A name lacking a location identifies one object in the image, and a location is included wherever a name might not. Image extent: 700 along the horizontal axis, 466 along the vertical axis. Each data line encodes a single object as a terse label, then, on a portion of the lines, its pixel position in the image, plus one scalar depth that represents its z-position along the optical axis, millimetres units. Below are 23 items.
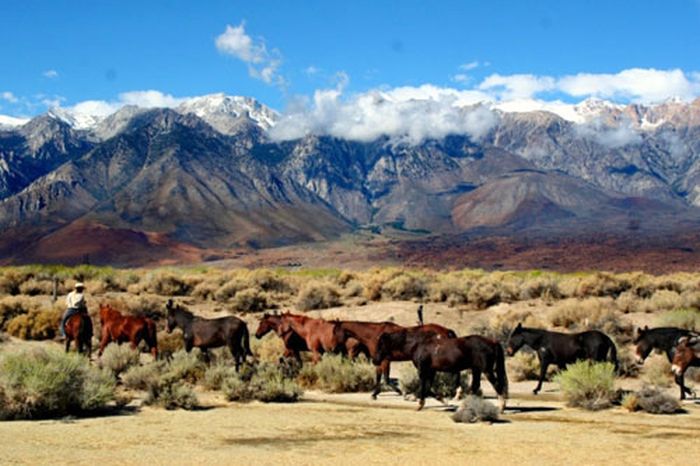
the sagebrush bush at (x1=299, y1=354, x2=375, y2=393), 19438
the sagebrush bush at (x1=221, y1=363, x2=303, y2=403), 17672
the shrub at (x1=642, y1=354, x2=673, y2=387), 20641
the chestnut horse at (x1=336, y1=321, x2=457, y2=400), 18422
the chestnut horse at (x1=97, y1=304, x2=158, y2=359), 22047
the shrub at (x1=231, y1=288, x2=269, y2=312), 37062
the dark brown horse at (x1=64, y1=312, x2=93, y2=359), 21703
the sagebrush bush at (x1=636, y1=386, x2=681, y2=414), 16266
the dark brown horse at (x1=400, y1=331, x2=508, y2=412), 16297
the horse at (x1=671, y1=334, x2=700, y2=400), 17672
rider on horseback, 22578
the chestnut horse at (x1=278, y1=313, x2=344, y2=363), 20867
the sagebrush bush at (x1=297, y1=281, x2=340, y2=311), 37594
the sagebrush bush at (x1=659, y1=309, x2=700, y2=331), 28250
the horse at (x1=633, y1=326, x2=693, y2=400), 19953
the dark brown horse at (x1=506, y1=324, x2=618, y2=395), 19297
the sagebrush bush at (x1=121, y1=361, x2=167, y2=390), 18344
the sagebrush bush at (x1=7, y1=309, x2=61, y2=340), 27969
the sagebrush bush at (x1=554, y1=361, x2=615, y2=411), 16938
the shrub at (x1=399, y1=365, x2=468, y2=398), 18031
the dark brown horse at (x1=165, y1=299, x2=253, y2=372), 20562
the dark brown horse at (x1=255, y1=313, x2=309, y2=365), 21297
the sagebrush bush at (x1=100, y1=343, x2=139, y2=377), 20391
